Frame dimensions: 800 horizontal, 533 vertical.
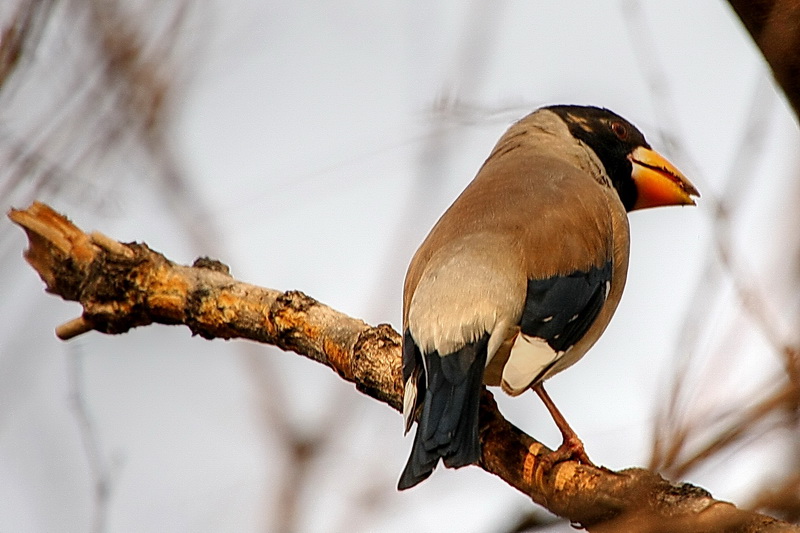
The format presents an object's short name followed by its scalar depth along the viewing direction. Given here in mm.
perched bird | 6414
